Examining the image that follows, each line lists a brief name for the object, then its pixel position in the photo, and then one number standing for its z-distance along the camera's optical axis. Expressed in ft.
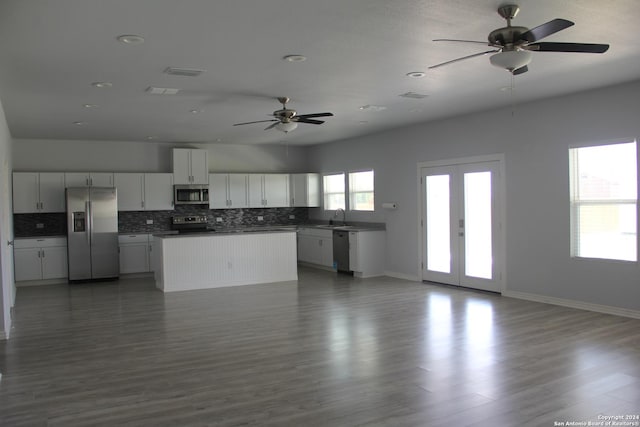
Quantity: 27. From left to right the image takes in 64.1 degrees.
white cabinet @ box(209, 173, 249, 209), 36.73
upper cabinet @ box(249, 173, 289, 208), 38.17
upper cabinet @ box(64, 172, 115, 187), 32.27
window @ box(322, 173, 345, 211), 37.52
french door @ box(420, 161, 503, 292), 25.07
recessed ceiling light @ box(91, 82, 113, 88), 18.10
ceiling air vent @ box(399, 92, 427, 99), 21.04
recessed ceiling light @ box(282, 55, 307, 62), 15.30
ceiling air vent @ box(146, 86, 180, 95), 19.13
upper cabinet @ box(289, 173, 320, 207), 39.45
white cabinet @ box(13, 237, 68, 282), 30.04
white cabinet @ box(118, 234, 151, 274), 32.94
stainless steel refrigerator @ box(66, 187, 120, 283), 31.14
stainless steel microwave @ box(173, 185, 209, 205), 35.28
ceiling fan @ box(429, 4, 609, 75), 11.87
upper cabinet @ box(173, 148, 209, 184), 35.22
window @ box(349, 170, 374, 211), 34.22
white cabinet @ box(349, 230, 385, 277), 31.35
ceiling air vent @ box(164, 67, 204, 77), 16.44
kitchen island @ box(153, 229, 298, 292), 27.63
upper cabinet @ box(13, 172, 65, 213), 30.89
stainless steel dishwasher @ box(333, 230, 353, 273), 32.32
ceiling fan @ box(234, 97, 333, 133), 21.88
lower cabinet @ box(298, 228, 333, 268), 34.50
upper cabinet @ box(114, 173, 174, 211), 33.68
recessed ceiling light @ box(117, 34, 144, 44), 13.14
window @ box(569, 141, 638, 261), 19.69
